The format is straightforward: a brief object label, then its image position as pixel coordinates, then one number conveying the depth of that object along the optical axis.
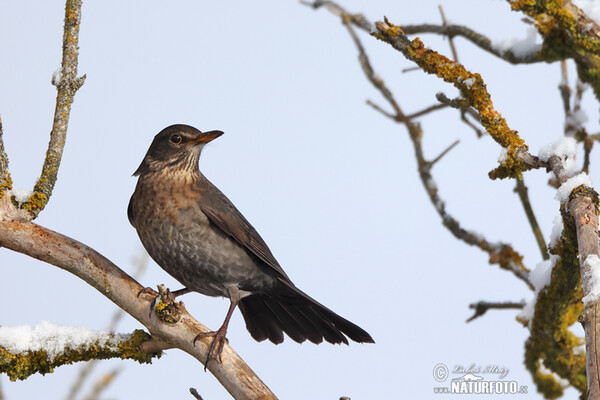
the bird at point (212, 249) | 8.81
